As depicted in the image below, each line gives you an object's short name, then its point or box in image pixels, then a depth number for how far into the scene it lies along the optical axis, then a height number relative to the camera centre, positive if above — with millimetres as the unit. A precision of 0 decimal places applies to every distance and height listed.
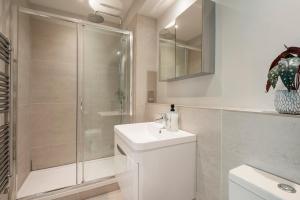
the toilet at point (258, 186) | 572 -362
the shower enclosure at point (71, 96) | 1886 +16
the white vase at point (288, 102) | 655 -13
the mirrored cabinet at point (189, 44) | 1168 +501
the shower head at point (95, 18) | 2134 +1144
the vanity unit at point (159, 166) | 925 -457
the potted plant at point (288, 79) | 639 +89
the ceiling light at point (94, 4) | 1953 +1261
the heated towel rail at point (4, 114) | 1165 -145
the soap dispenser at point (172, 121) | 1287 -198
